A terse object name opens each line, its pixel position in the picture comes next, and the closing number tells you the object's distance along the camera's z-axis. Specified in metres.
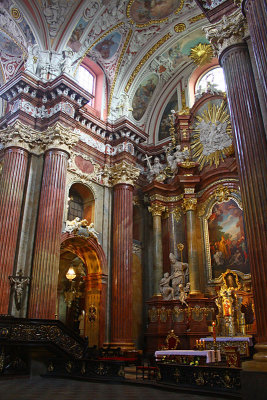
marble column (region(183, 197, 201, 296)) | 15.06
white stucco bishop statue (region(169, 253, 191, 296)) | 15.68
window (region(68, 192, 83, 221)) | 15.98
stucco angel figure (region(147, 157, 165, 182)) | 18.12
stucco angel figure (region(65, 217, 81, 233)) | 14.33
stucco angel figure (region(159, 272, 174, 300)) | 15.54
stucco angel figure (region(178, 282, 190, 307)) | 14.95
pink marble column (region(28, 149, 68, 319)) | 11.94
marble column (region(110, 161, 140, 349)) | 14.53
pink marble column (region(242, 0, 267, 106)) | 6.37
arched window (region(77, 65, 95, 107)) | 18.20
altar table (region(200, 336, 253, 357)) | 11.71
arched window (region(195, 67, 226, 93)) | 17.85
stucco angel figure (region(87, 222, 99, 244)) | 15.15
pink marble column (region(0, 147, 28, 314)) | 11.76
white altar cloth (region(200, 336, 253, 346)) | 11.75
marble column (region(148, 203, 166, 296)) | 16.27
